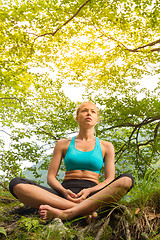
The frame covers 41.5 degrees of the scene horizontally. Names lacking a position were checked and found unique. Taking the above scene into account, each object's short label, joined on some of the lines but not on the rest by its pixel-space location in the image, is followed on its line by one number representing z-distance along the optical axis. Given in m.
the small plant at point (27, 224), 1.70
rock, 1.70
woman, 2.08
